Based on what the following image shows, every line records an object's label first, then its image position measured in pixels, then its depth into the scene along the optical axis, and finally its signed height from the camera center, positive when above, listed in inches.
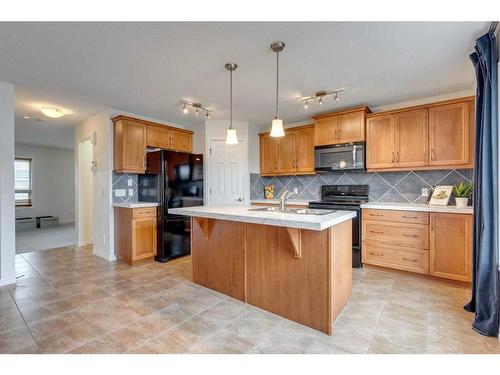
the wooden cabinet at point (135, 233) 135.3 -27.2
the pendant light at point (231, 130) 93.0 +21.6
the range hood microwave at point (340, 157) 138.7 +16.7
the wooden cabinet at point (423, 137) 112.7 +24.1
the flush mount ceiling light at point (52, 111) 139.4 +42.4
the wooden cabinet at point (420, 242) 104.4 -26.6
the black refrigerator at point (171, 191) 142.3 -3.8
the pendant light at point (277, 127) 86.9 +20.6
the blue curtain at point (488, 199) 69.9 -4.1
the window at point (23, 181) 264.5 +4.5
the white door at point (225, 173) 174.9 +8.6
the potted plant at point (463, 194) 109.6 -4.2
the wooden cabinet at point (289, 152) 163.8 +23.0
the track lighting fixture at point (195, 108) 137.5 +45.8
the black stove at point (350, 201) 130.0 -9.4
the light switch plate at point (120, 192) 149.2 -4.3
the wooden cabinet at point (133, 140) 141.2 +27.3
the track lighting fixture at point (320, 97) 120.7 +45.6
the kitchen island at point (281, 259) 70.9 -25.2
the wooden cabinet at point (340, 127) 138.4 +34.4
